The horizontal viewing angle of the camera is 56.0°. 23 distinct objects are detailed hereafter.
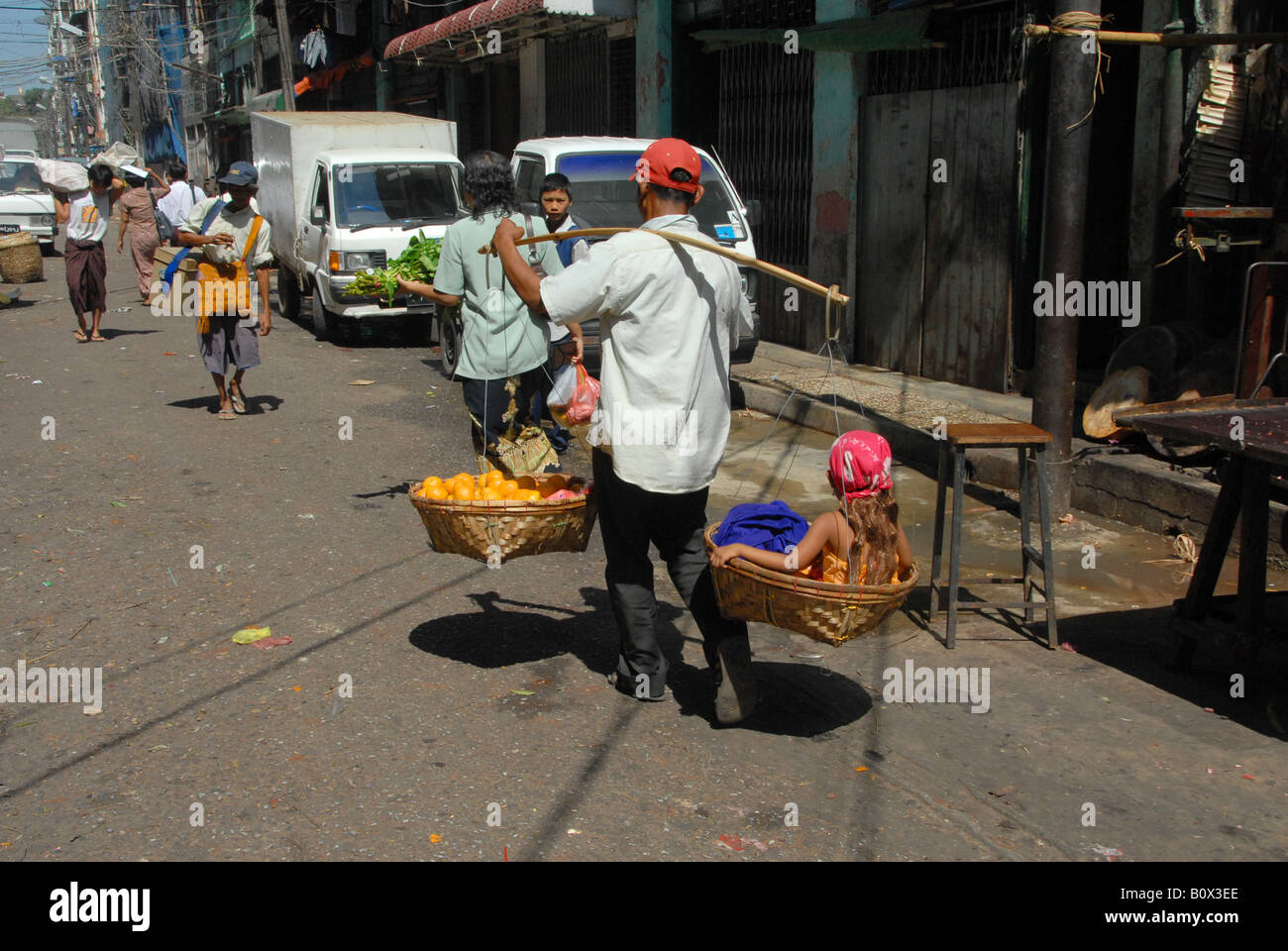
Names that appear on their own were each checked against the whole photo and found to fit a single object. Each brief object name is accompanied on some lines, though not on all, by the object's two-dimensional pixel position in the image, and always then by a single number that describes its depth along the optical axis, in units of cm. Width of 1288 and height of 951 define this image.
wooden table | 437
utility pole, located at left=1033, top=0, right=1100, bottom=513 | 659
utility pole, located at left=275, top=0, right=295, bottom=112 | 2677
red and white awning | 1664
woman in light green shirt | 557
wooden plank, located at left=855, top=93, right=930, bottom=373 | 1114
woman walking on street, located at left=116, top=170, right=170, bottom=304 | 1706
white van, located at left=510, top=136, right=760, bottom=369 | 1109
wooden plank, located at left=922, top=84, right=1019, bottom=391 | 1001
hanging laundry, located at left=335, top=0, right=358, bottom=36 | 2888
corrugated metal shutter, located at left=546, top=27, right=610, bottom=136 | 1823
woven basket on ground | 1922
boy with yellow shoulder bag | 920
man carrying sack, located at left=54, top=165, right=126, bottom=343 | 1311
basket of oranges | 419
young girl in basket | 387
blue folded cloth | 405
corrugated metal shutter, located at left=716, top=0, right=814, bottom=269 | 1309
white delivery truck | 1343
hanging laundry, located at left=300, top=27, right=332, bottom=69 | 3059
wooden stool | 523
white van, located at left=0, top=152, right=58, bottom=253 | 2491
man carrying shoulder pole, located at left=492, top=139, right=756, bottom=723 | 395
